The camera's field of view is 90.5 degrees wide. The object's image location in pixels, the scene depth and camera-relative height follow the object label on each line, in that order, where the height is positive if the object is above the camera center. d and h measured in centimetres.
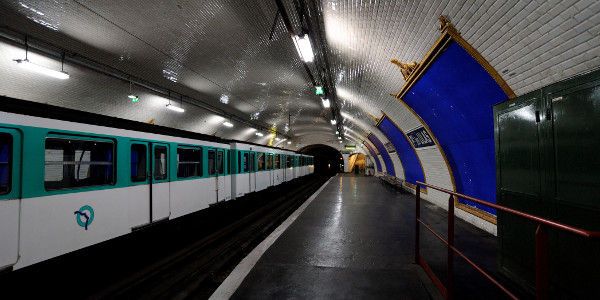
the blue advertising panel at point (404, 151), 1307 +51
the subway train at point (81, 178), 398 -27
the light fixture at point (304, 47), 620 +252
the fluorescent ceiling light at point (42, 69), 725 +240
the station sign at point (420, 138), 971 +84
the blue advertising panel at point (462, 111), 531 +112
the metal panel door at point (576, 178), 259 -17
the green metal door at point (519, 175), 337 -18
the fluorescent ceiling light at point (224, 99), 1464 +327
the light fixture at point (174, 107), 1267 +242
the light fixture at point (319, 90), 1079 +264
